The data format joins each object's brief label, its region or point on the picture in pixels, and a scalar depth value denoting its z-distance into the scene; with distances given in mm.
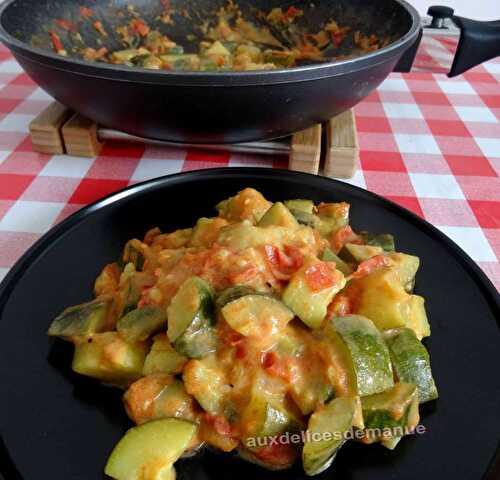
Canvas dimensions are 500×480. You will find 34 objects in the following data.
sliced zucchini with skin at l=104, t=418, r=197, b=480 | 185
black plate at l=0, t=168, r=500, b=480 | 192
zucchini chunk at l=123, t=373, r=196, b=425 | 201
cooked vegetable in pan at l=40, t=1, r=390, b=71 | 470
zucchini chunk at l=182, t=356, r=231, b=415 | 203
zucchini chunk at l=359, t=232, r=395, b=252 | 273
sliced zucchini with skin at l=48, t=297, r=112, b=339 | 226
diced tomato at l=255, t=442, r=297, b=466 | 197
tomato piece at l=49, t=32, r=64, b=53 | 461
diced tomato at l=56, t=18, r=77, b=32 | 468
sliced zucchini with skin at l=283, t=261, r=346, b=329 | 218
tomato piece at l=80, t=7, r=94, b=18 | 486
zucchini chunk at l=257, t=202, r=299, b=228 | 261
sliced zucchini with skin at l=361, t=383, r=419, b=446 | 196
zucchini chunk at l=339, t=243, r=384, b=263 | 255
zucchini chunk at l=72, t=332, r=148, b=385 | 212
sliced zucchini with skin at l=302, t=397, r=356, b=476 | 185
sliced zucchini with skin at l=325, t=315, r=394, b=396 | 203
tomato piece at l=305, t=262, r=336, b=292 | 220
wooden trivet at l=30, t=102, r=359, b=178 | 389
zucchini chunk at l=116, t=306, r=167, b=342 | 219
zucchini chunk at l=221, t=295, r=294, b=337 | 207
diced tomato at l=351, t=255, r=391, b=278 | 242
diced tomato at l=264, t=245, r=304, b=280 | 236
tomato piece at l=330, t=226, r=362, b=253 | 274
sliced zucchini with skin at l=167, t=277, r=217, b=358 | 205
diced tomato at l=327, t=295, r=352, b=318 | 226
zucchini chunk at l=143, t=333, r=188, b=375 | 211
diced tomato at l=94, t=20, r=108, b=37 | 500
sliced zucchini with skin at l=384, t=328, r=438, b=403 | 211
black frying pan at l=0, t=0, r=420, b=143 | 300
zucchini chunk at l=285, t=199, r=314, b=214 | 290
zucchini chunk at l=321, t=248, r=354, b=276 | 251
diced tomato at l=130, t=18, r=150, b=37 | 520
